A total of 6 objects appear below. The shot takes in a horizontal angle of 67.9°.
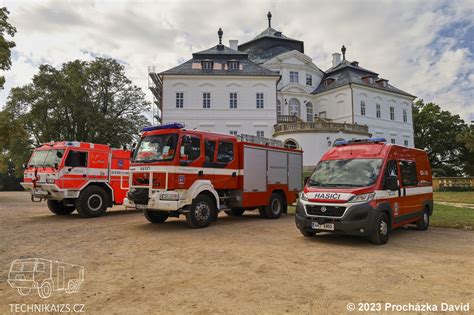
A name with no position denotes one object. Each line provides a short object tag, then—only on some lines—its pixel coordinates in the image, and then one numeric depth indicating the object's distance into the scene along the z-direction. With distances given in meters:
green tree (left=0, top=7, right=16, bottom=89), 23.79
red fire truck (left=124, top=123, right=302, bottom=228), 9.80
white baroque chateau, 39.56
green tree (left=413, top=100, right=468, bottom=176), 54.19
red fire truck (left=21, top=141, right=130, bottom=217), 12.78
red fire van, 7.79
